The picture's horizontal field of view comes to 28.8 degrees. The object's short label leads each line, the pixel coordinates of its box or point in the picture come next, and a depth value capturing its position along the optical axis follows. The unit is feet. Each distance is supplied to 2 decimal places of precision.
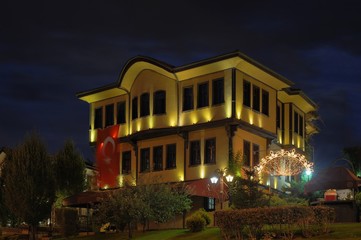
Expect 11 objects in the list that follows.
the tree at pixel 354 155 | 196.85
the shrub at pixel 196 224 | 116.57
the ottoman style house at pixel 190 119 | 144.05
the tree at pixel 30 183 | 149.69
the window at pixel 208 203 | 148.15
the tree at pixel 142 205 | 125.90
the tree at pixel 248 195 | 109.19
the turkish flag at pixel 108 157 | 168.25
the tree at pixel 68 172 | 166.40
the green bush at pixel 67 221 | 148.46
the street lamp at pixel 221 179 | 132.69
